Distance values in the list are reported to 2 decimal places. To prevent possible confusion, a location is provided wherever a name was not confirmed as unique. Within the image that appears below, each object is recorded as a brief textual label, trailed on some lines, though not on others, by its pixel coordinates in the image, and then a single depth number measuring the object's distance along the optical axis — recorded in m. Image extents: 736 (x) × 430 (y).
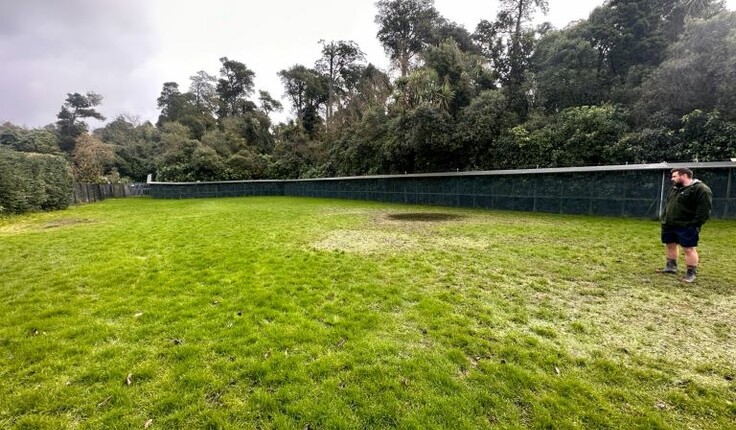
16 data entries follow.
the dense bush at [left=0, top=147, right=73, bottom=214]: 11.97
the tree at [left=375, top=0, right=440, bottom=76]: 22.98
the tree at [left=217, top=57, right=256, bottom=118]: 36.94
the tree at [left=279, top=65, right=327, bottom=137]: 30.72
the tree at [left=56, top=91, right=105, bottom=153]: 34.66
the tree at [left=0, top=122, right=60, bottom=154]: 26.06
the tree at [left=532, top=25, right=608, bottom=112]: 14.04
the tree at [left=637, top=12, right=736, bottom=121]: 9.56
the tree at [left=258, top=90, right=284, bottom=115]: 36.28
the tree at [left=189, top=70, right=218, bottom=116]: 40.78
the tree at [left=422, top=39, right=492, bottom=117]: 15.71
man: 3.95
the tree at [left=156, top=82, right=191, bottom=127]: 40.44
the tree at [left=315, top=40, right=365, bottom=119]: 29.95
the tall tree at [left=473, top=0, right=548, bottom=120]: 15.87
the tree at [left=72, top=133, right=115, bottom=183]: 27.61
